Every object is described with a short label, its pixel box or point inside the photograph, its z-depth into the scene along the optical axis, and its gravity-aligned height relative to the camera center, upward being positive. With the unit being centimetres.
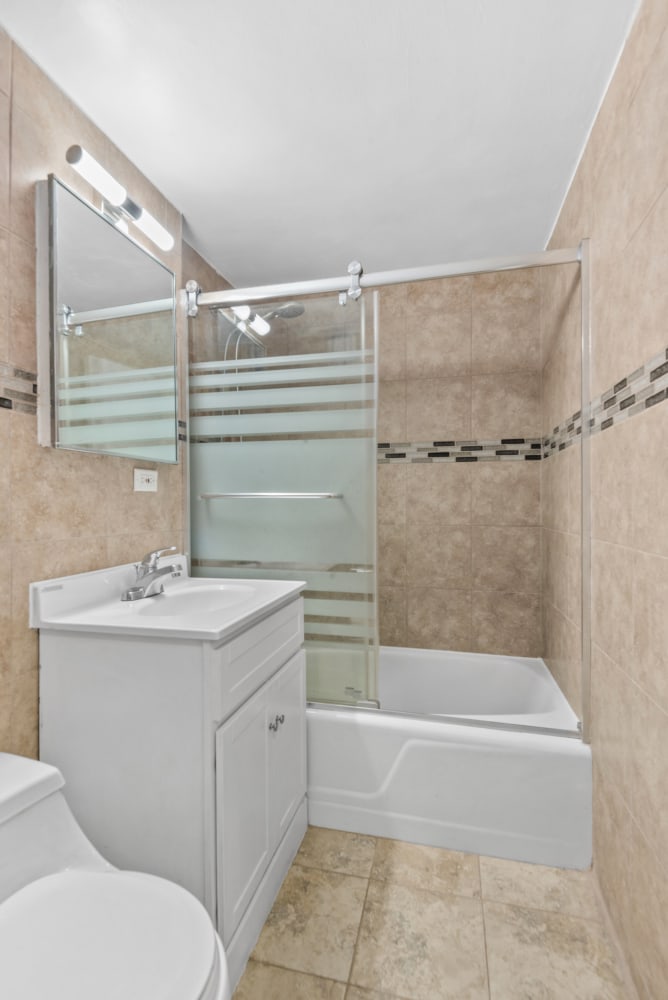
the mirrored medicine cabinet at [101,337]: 133 +53
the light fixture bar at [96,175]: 136 +95
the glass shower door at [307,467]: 186 +15
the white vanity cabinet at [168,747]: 115 -59
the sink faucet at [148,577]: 154 -22
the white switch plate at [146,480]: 172 +9
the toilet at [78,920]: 71 -69
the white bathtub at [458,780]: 159 -92
